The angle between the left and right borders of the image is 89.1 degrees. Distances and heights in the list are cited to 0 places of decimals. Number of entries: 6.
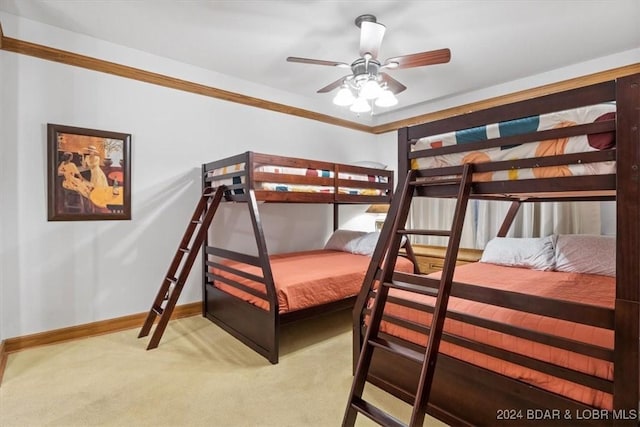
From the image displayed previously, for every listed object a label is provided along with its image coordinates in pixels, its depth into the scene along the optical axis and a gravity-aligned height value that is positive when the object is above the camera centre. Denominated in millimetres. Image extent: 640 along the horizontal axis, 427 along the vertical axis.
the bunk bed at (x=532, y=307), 1251 -443
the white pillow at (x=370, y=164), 4688 +669
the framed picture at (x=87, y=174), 2795 +346
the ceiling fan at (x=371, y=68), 2453 +1158
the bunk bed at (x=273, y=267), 2611 -558
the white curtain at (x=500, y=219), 3391 -101
